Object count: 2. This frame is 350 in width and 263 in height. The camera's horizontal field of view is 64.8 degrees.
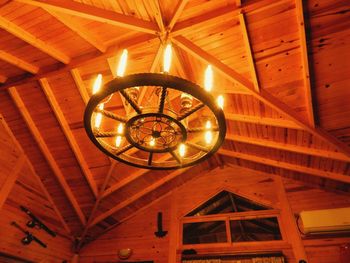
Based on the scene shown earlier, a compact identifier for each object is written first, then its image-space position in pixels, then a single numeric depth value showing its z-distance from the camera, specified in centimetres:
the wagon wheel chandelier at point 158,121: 188
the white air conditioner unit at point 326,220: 480
